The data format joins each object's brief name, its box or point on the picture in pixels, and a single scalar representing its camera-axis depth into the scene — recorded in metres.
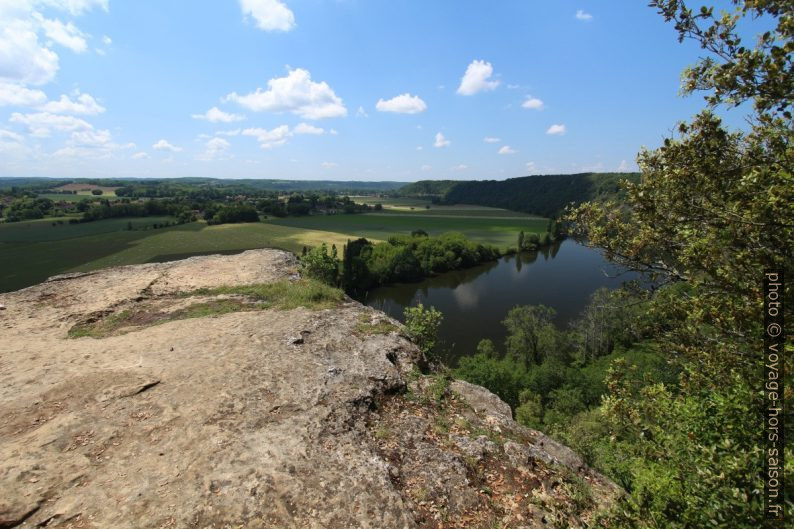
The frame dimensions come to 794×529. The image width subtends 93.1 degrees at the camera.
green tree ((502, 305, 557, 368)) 36.50
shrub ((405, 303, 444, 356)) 13.48
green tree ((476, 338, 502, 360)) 35.44
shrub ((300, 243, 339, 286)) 23.89
